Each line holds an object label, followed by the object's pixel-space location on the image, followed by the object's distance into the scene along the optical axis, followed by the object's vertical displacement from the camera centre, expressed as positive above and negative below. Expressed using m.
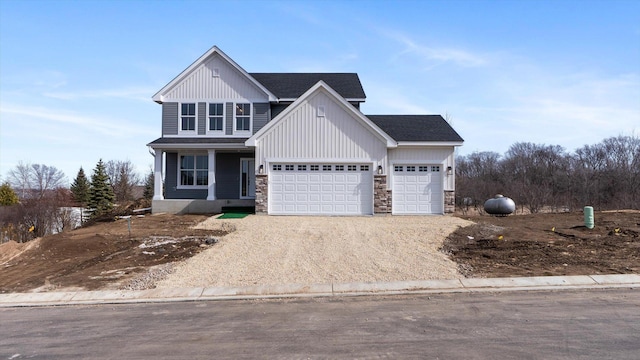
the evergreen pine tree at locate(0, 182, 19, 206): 47.59 -0.30
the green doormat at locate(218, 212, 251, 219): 18.36 -0.95
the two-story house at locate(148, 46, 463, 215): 19.16 +2.01
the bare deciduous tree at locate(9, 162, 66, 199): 80.56 +3.26
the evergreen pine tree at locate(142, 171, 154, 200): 54.17 +0.83
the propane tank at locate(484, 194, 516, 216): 19.28 -0.55
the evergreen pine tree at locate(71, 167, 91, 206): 52.14 +0.82
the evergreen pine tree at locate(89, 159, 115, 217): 43.25 +0.04
